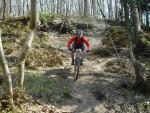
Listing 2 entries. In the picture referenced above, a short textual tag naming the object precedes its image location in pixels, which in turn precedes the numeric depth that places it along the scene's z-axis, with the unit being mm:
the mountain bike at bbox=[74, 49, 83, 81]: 6446
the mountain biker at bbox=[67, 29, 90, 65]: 6651
